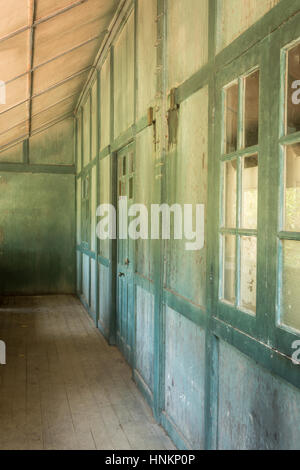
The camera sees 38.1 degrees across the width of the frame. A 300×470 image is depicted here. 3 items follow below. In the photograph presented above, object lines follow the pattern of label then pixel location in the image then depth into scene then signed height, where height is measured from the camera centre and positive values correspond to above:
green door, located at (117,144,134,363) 4.76 -0.40
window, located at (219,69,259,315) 2.09 +0.18
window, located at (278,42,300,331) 1.74 +0.12
